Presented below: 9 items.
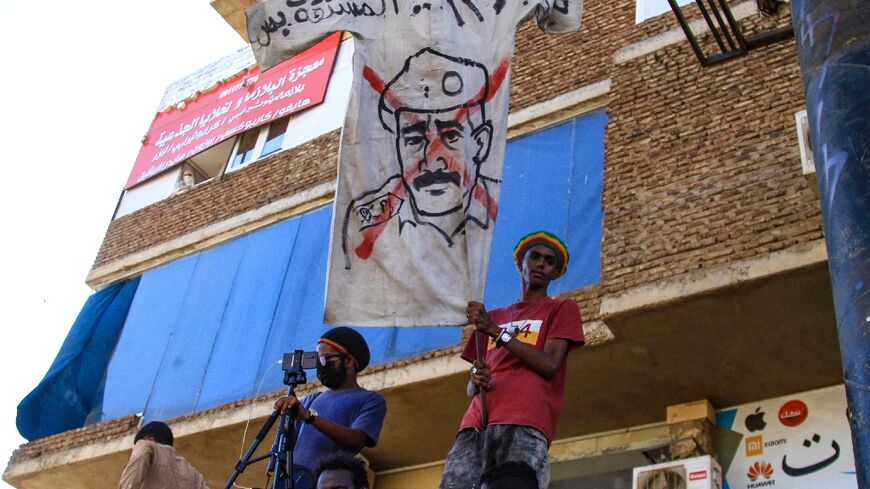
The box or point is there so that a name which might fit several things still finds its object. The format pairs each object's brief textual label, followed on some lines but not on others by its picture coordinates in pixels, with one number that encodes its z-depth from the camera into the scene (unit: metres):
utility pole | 2.64
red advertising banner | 13.05
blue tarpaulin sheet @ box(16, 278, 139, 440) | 11.09
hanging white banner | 5.02
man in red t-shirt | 4.39
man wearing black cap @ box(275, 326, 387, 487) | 5.00
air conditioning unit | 7.24
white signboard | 7.20
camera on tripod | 4.62
